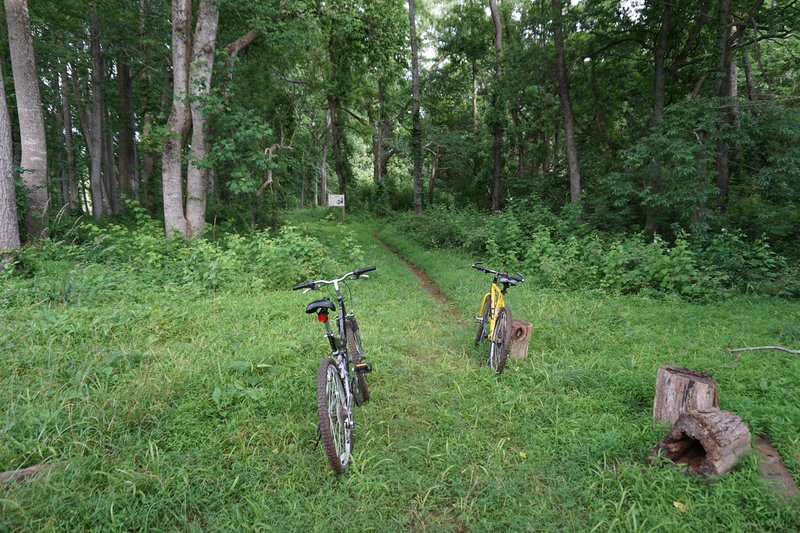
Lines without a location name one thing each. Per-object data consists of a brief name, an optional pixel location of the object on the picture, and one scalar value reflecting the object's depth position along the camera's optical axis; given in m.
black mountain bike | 2.62
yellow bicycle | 4.36
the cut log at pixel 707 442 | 2.58
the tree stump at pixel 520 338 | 4.80
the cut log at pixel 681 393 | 3.07
